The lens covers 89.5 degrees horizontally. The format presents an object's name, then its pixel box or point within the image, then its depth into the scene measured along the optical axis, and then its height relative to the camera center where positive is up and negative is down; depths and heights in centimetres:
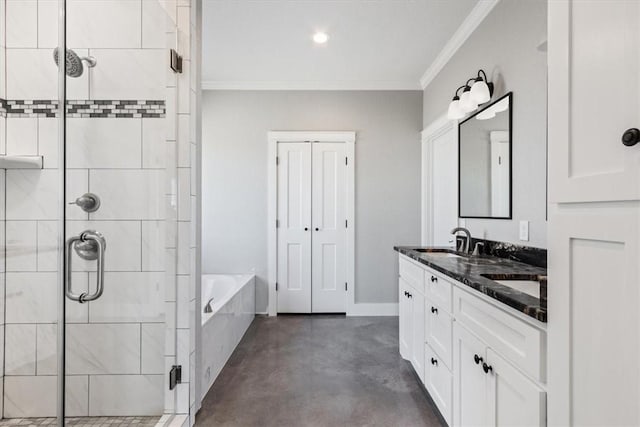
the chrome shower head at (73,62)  153 +72
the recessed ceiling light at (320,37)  273 +151
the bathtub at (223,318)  214 -89
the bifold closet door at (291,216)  378 -4
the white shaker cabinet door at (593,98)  65 +26
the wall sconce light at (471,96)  225 +85
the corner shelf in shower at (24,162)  153 +23
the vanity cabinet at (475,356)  100 -58
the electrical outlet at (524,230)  191 -10
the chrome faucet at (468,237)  233 -18
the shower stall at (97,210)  152 +1
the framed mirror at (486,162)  213 +38
